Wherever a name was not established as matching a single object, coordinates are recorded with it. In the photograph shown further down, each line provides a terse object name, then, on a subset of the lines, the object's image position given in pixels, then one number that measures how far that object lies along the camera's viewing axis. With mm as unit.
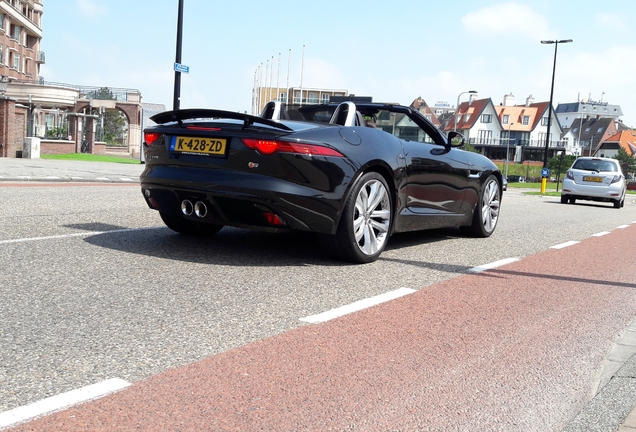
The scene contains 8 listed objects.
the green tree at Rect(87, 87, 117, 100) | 60688
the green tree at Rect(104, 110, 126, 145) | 76606
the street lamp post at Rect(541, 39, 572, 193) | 43938
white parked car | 20531
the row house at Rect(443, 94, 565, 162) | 113312
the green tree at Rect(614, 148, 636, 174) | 106562
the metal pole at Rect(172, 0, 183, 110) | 20547
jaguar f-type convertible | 5199
